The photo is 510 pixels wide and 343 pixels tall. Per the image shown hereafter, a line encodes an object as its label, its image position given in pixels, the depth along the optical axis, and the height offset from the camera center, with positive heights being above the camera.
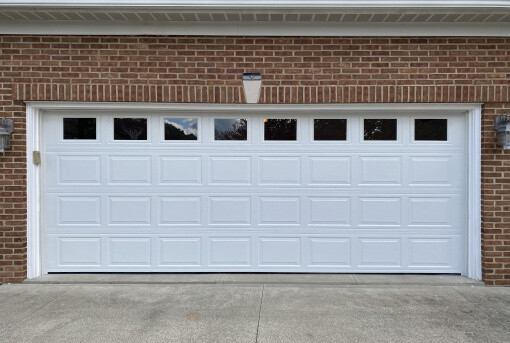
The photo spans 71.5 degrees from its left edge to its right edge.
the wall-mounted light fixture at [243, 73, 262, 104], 4.78 +1.11
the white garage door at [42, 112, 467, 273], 5.04 -0.37
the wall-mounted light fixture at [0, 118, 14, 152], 4.67 +0.47
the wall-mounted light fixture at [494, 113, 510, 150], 4.56 +0.52
